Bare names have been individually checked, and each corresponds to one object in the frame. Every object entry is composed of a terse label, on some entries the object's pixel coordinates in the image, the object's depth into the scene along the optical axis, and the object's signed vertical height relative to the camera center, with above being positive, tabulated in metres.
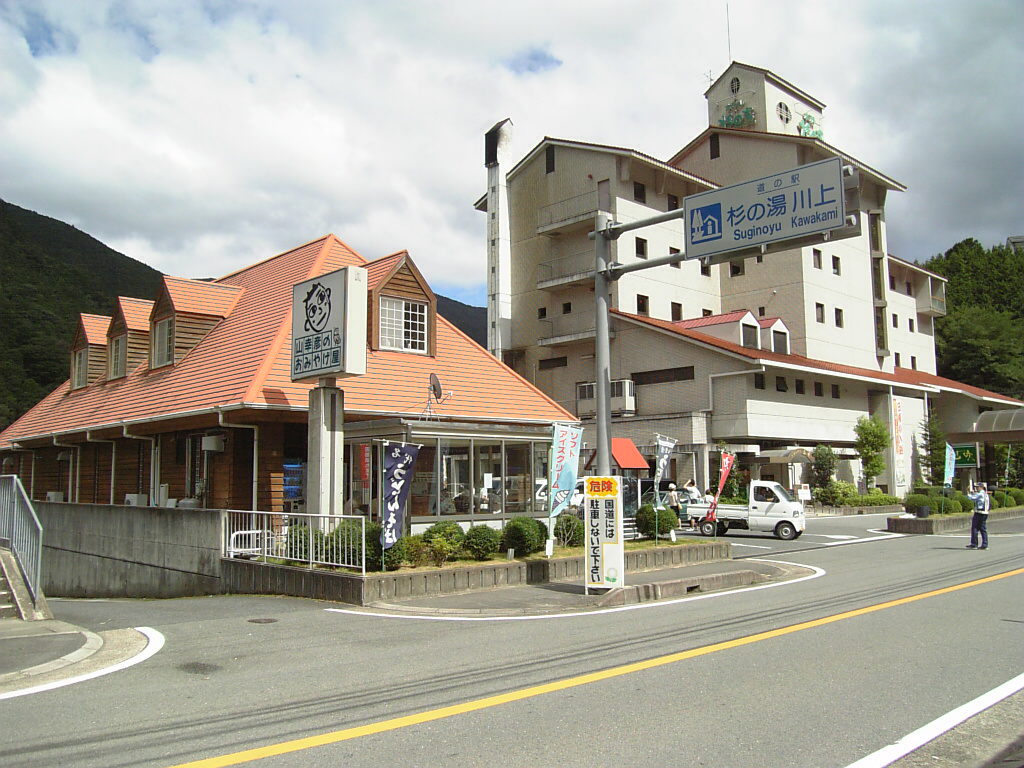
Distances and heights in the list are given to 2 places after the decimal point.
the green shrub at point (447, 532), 14.14 -1.32
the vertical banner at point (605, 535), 12.60 -1.25
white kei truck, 25.33 -2.00
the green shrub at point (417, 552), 13.41 -1.57
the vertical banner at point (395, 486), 12.47 -0.44
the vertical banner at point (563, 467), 14.91 -0.23
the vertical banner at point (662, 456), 23.53 -0.10
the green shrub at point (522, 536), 14.61 -1.45
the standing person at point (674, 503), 26.42 -1.63
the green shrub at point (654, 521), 18.84 -1.57
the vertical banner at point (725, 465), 22.50 -0.37
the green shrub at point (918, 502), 28.83 -1.89
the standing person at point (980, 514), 20.12 -1.63
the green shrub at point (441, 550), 13.61 -1.56
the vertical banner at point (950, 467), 33.19 -0.80
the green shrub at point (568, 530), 16.48 -1.52
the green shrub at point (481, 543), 14.12 -1.50
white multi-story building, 37.94 +7.78
